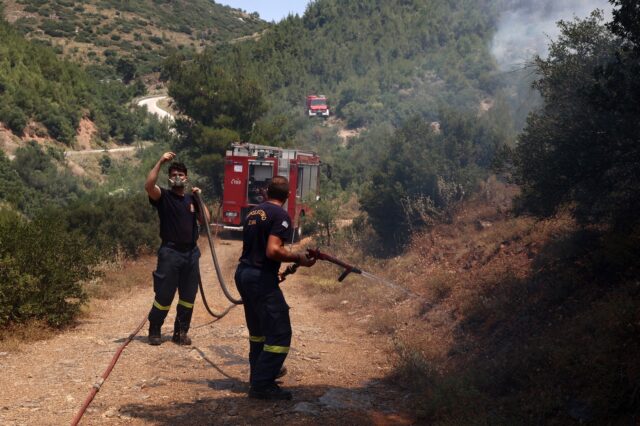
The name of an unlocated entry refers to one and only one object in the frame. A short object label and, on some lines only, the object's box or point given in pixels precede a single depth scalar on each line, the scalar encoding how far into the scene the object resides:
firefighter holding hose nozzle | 5.91
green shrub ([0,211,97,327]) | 8.33
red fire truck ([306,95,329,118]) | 51.72
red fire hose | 5.20
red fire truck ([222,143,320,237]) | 21.33
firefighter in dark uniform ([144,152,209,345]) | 7.88
